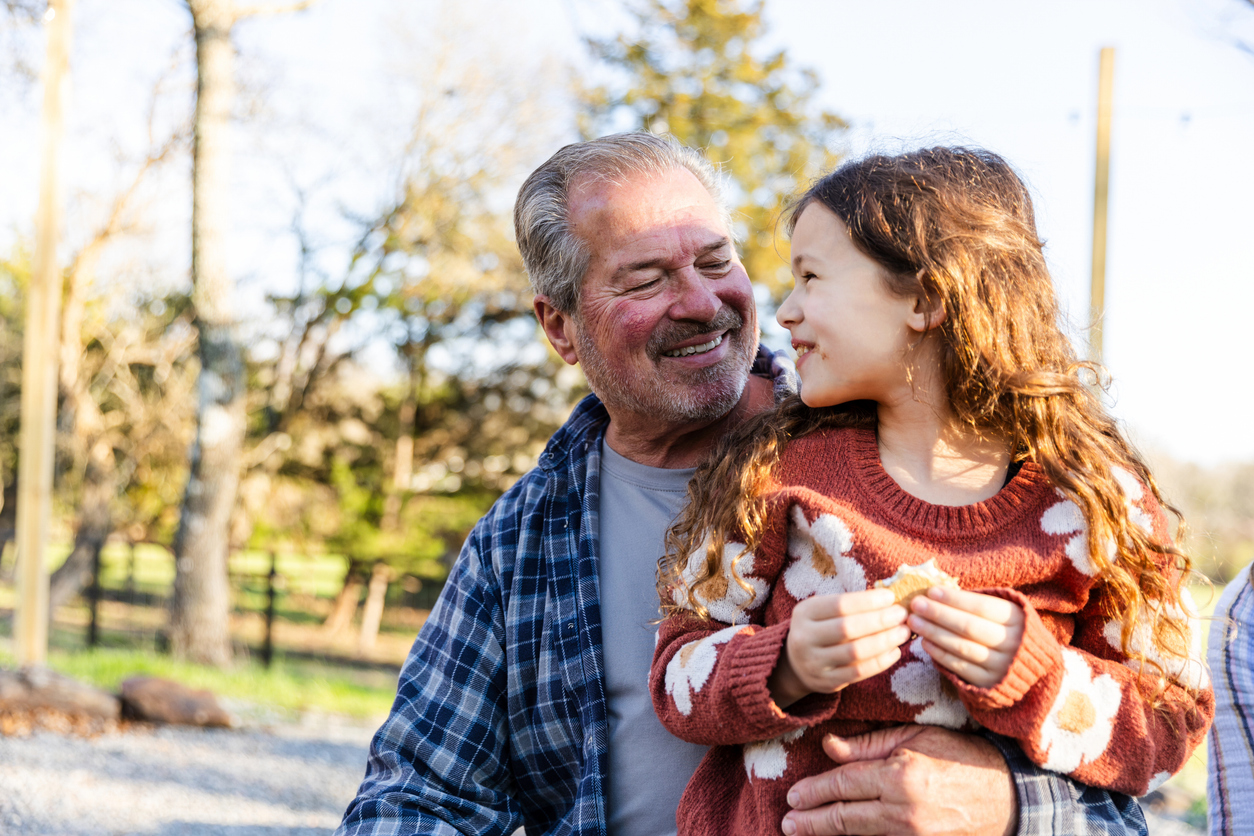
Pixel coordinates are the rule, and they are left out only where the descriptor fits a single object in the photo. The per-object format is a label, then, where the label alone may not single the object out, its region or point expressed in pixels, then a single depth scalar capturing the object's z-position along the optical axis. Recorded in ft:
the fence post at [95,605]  38.63
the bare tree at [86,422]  43.73
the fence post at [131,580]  44.55
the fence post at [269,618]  35.99
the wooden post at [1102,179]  29.48
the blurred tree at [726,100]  48.01
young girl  4.07
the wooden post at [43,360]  28.35
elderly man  6.01
